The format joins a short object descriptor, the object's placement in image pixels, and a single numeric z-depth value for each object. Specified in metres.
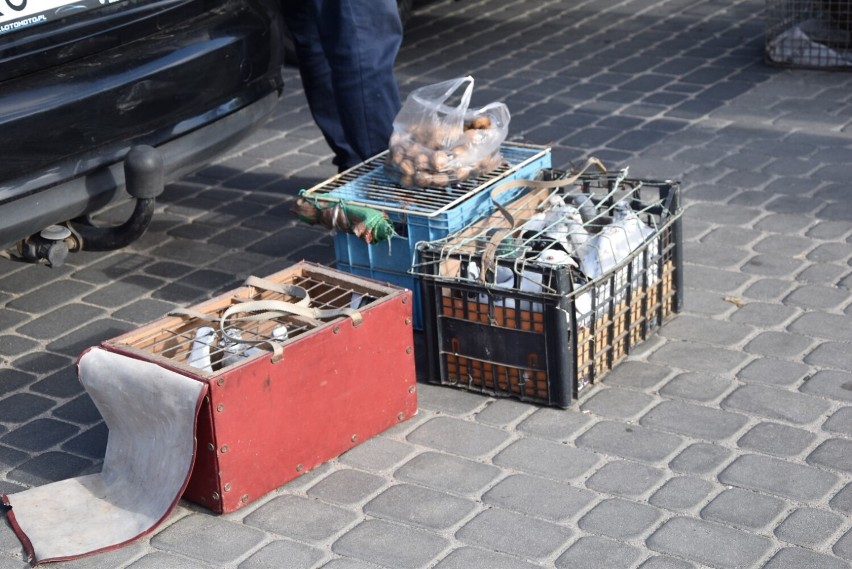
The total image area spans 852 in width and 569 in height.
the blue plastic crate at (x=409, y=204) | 4.18
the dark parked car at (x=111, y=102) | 4.05
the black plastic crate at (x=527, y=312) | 3.84
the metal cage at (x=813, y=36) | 7.13
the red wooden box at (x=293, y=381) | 3.39
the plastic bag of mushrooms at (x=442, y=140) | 4.38
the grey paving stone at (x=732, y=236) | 5.04
